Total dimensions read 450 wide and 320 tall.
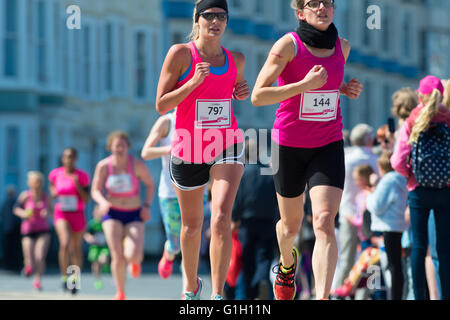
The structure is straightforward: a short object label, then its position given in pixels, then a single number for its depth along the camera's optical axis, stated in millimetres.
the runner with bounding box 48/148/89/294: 16328
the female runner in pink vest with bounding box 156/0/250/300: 8039
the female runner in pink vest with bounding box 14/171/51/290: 18750
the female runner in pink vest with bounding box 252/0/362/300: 7812
